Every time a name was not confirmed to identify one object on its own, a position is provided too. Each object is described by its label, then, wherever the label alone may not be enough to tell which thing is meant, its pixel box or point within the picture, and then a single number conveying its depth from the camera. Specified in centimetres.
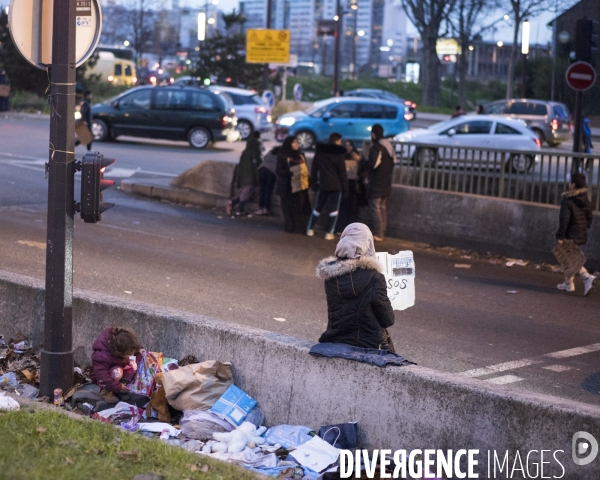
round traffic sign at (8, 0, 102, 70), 643
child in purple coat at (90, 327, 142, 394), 663
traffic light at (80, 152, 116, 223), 641
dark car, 2758
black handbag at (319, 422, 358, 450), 586
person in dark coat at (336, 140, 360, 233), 1478
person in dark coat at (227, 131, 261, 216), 1631
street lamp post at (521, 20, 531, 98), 4800
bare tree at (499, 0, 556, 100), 5932
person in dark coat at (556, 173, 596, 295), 1112
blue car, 2844
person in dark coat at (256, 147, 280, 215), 1594
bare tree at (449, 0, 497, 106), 6322
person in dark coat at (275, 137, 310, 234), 1479
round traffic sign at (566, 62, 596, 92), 1491
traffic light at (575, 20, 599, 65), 1498
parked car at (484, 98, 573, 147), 3322
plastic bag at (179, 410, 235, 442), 616
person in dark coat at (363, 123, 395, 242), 1420
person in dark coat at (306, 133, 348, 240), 1433
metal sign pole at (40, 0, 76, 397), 640
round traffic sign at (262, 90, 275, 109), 3591
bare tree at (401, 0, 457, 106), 5697
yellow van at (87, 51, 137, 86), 6034
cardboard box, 629
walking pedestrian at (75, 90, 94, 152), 2586
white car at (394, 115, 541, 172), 2428
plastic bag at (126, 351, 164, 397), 682
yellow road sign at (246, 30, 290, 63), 4078
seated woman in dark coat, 621
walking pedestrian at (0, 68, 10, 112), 3894
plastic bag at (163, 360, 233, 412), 638
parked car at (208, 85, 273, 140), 3178
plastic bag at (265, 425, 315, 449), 600
